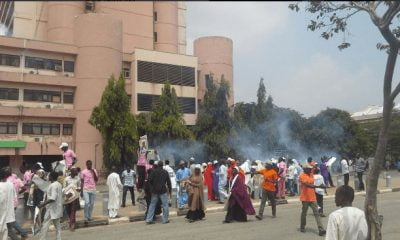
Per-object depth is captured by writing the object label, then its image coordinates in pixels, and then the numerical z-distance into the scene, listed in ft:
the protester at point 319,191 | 42.68
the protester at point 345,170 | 68.85
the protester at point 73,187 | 40.26
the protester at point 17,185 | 38.65
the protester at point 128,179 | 53.52
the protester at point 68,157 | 48.08
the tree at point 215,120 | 132.05
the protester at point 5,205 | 27.17
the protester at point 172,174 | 55.95
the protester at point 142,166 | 58.03
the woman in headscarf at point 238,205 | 41.83
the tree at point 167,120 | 123.54
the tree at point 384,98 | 18.83
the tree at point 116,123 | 114.42
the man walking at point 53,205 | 31.42
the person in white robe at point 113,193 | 46.34
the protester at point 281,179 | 60.81
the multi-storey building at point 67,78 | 120.67
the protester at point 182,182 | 52.75
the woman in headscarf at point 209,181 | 61.39
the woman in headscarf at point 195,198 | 43.29
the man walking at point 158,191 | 42.83
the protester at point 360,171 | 69.33
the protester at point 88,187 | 43.27
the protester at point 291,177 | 65.72
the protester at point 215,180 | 59.16
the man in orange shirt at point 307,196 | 35.36
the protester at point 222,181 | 57.67
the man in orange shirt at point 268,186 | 42.20
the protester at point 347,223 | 14.94
